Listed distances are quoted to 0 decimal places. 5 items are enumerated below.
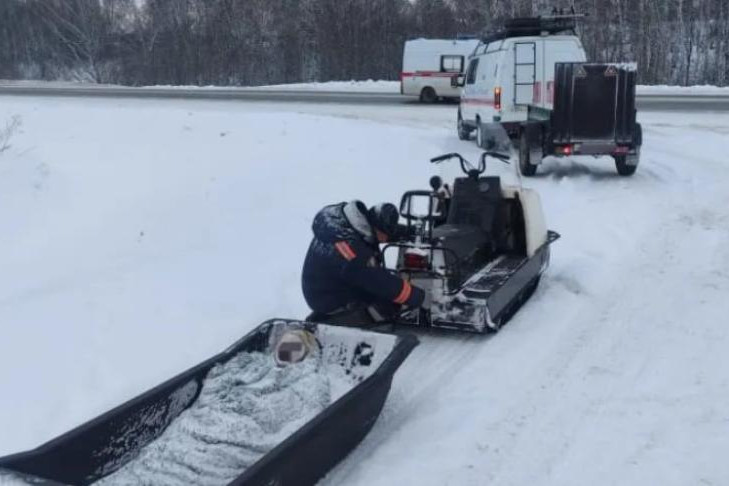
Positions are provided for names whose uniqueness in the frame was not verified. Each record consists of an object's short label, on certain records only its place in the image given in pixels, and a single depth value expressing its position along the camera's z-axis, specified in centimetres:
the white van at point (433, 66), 2577
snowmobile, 602
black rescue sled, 363
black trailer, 1262
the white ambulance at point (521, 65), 1509
